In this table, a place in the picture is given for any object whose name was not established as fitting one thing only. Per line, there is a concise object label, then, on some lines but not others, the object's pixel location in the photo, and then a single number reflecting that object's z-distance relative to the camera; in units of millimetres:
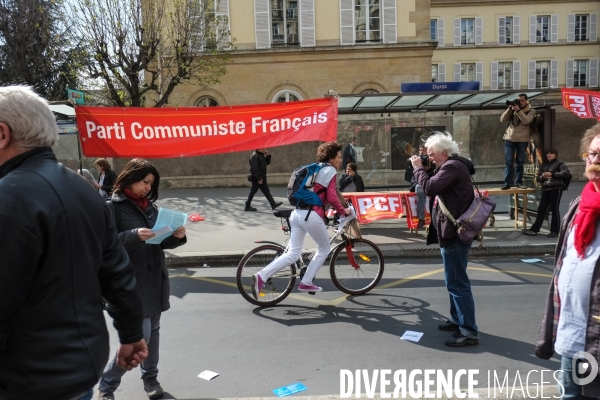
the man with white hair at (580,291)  2340
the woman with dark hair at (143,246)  3412
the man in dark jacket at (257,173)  13078
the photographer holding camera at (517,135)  9164
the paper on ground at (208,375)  4098
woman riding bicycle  5672
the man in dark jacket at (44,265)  1762
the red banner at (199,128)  7566
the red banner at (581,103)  10500
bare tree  17547
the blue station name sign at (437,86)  15023
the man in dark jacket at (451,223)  4505
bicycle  5891
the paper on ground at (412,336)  4799
